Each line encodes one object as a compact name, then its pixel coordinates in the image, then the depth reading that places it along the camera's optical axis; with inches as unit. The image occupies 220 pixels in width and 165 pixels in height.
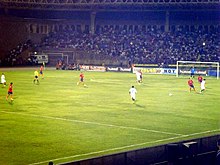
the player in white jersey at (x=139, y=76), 2341.3
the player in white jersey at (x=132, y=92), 1611.7
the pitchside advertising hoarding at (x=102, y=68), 3430.4
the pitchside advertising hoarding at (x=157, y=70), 3184.8
